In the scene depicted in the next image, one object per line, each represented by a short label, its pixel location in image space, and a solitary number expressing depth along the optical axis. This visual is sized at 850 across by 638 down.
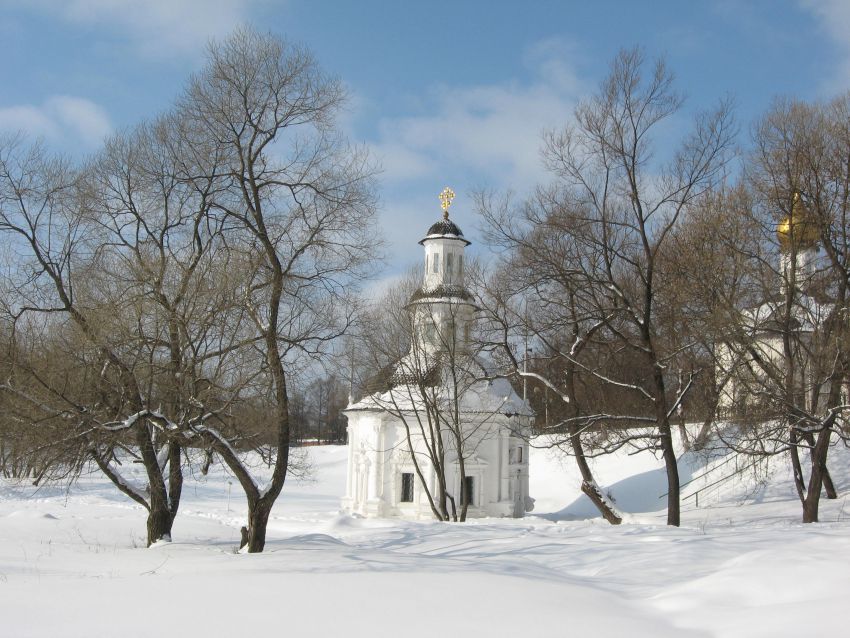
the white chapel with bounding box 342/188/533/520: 29.56
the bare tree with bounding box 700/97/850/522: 16.23
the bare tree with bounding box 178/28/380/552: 13.31
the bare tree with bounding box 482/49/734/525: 17.41
